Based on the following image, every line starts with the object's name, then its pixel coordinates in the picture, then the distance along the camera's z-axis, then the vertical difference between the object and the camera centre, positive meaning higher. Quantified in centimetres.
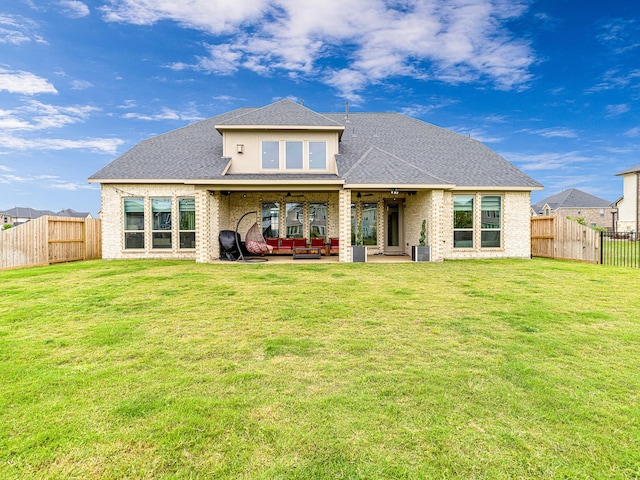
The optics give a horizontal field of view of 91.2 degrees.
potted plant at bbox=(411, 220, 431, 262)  1312 -75
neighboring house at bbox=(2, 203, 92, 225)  7438 +607
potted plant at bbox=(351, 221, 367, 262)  1299 -72
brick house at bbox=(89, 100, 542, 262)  1309 +195
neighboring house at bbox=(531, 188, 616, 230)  4966 +419
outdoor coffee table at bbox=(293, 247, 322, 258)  1384 -71
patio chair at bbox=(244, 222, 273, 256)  1363 -28
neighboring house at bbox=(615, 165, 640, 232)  3462 +367
